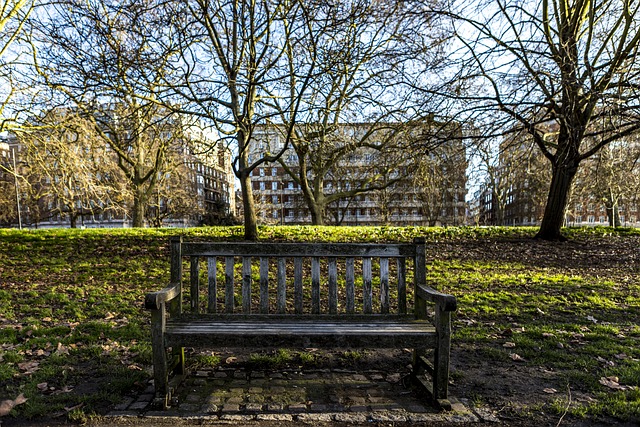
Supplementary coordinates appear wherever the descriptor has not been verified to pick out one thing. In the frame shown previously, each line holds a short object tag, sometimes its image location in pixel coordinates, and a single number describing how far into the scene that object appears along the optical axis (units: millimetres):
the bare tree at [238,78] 8172
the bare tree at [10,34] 10005
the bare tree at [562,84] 6398
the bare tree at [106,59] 7520
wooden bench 2848
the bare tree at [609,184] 17684
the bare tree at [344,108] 7637
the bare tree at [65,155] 10688
